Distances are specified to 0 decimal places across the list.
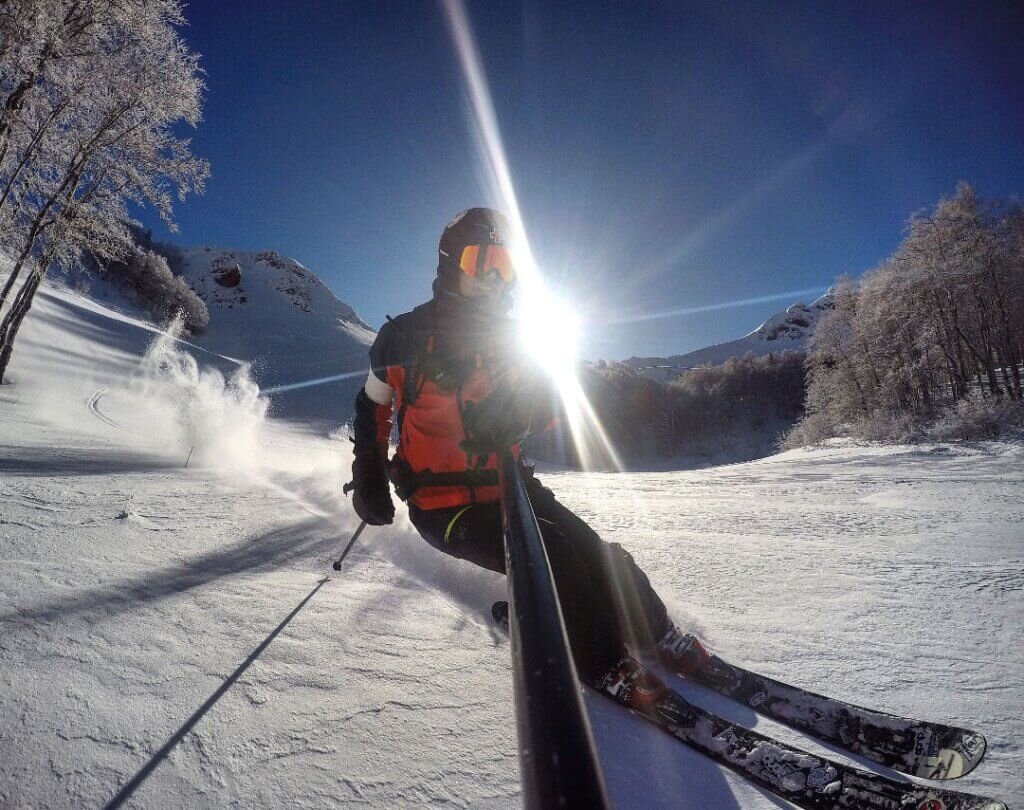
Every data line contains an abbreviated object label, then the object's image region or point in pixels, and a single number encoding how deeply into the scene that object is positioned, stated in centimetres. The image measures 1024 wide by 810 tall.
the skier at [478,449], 182
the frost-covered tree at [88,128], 849
